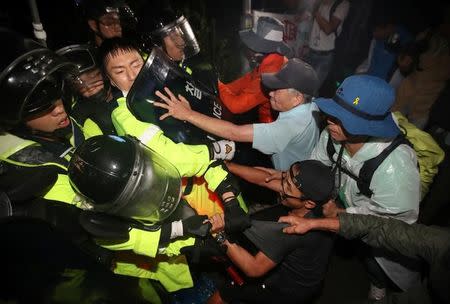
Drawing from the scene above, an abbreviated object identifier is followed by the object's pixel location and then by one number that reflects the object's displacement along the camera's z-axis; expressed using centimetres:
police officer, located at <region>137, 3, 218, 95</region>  359
